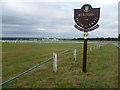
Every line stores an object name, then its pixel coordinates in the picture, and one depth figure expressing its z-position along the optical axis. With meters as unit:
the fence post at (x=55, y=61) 4.17
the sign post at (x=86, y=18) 4.00
